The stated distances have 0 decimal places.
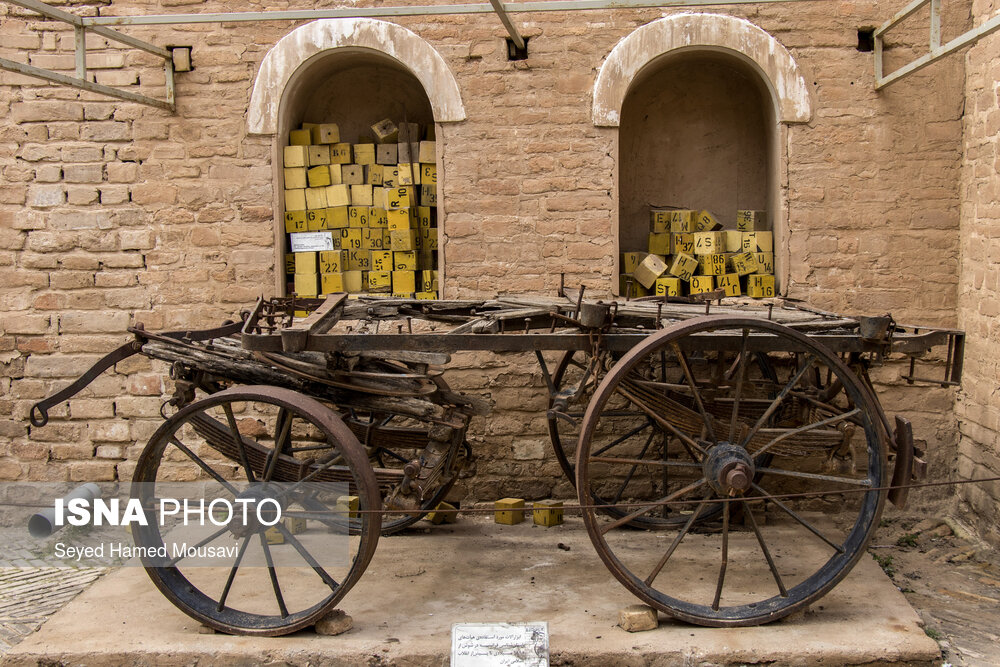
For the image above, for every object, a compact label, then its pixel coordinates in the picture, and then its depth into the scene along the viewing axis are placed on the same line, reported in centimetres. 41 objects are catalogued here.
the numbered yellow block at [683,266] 592
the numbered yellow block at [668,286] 592
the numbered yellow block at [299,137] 606
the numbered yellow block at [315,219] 600
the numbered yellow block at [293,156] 591
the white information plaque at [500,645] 355
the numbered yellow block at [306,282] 595
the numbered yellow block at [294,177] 593
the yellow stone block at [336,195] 602
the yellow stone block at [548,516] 523
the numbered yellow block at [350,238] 608
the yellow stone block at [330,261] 597
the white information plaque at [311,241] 598
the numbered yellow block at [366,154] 612
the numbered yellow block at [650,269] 588
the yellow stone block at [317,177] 602
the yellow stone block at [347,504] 488
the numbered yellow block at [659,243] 610
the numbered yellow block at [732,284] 579
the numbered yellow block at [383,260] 606
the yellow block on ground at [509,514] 521
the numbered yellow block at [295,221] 595
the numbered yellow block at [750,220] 603
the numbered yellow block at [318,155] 603
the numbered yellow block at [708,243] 591
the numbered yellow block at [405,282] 604
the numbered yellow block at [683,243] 603
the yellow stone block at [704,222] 616
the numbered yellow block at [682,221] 608
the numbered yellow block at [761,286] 570
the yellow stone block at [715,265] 586
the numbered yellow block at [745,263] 577
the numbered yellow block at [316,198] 598
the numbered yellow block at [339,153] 609
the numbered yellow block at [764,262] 577
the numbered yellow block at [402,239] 600
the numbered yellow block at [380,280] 606
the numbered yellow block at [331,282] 598
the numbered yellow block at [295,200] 593
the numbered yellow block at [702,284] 588
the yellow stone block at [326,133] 609
